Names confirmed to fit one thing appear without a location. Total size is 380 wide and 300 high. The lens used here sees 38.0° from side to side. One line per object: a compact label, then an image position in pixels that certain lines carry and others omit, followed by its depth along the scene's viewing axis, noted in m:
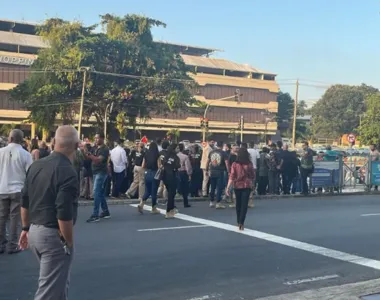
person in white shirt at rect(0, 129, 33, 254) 8.02
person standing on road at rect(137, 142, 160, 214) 12.71
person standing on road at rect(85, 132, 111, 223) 11.29
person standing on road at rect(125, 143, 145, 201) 14.20
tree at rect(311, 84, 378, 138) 88.62
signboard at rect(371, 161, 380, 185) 20.81
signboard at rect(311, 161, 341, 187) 19.33
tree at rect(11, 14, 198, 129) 39.81
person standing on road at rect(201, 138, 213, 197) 15.76
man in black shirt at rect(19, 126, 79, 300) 4.05
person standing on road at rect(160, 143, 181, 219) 12.09
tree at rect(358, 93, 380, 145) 46.28
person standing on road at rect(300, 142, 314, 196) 18.50
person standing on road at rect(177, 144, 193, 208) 14.81
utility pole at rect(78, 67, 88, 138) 38.28
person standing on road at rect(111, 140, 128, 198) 15.02
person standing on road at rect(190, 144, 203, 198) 16.44
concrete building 68.62
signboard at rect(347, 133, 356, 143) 32.81
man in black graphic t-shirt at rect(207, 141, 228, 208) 14.46
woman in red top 10.67
